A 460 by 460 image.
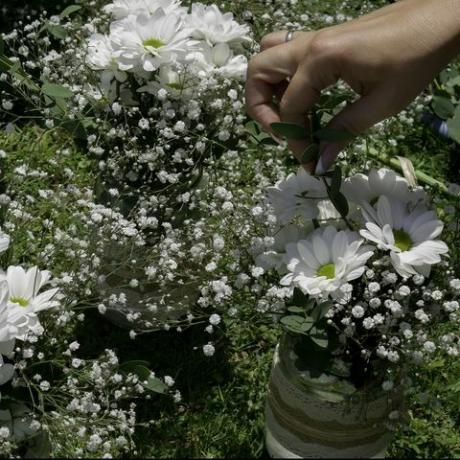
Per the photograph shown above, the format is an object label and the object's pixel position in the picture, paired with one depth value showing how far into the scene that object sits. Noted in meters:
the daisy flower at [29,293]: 1.03
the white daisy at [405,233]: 0.98
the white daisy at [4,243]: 1.03
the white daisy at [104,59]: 1.12
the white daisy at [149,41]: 1.09
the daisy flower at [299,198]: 1.04
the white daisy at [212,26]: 1.14
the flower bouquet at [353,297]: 1.00
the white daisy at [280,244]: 1.05
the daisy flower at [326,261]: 0.99
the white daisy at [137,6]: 1.15
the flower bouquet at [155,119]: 1.11
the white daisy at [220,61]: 1.14
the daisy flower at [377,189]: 1.04
